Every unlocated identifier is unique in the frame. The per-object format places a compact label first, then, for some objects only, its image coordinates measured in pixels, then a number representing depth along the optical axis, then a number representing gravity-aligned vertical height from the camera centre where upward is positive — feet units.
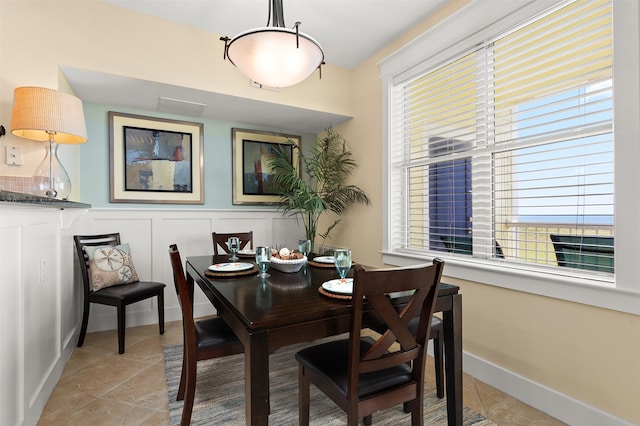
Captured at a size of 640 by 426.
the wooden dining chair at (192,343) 5.12 -2.18
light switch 7.00 +1.25
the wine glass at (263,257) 5.98 -0.84
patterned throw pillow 8.93 -1.51
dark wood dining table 3.64 -1.32
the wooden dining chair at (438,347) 6.03 -2.72
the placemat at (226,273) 6.00 -1.14
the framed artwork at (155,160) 10.51 +1.78
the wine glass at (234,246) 7.82 -0.82
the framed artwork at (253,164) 12.38 +1.84
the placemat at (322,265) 6.97 -1.15
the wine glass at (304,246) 7.71 -0.82
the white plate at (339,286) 4.66 -1.13
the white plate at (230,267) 6.21 -1.09
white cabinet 4.17 -1.52
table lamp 6.43 +1.79
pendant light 5.69 +2.89
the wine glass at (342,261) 5.37 -0.82
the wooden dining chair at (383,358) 3.87 -1.91
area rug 5.85 -3.73
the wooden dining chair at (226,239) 9.72 -0.82
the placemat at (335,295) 4.48 -1.17
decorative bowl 6.31 -1.01
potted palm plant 11.25 +1.04
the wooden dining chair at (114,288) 8.45 -2.09
